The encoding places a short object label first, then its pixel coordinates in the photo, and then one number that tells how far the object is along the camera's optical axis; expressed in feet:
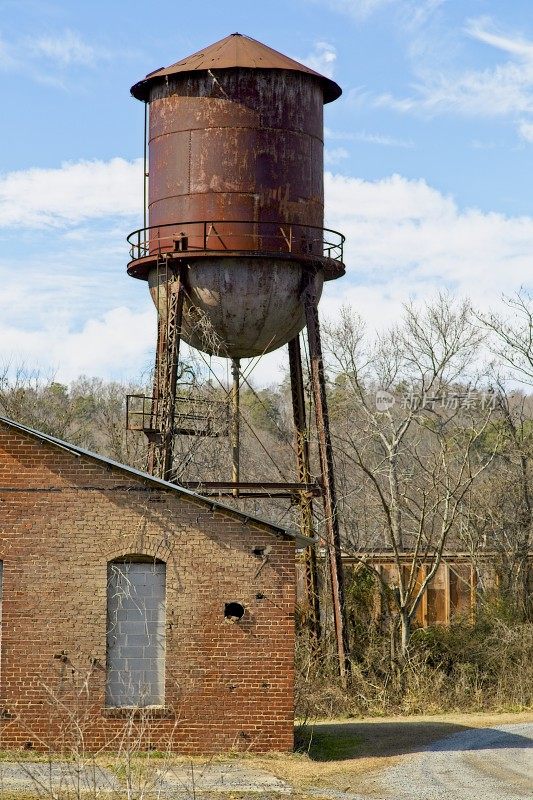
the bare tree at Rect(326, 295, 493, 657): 97.50
